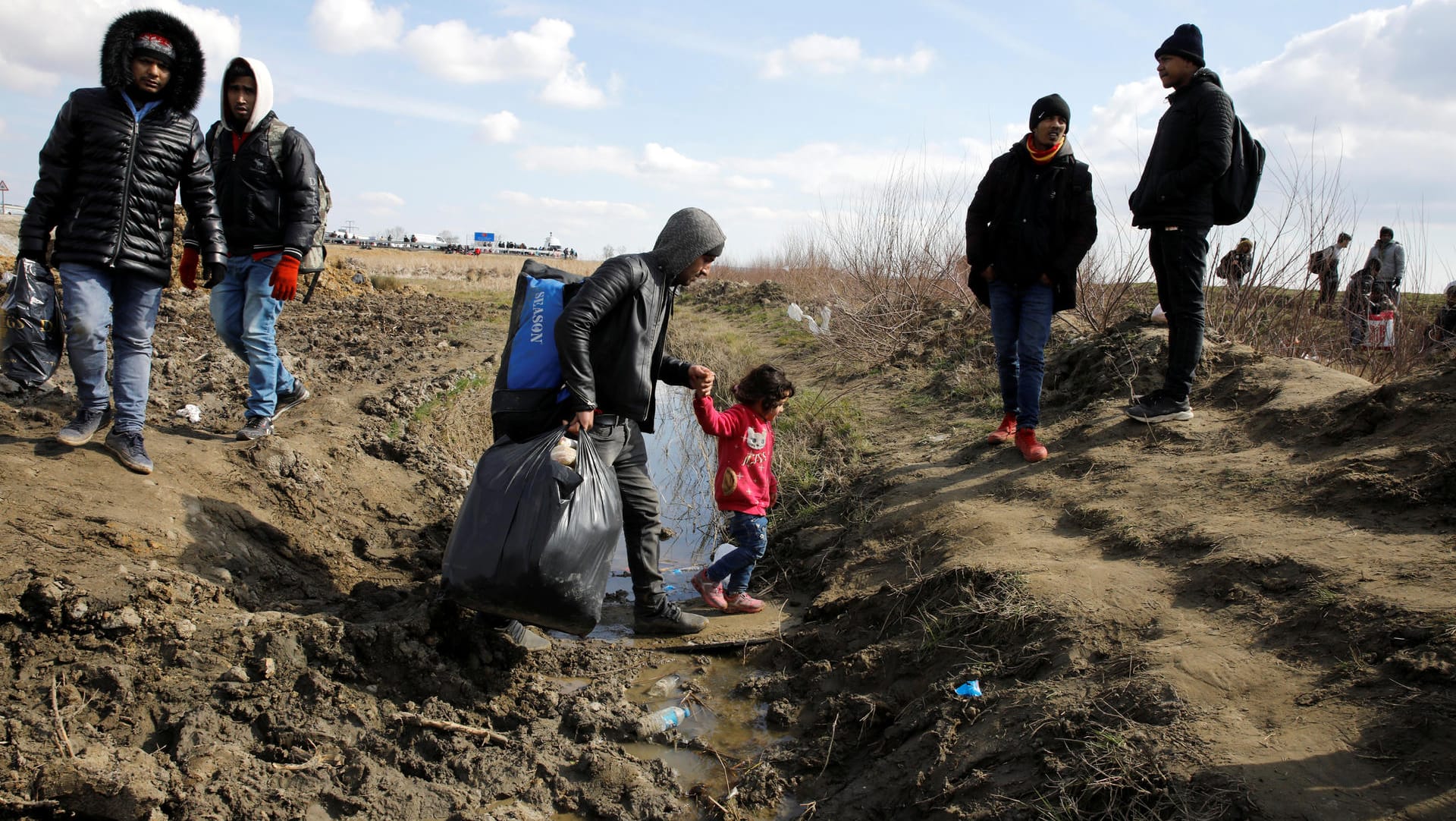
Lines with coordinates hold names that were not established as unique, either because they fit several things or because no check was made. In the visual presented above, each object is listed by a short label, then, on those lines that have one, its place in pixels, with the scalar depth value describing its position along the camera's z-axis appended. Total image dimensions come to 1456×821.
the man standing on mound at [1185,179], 4.25
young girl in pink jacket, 4.14
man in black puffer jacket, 3.69
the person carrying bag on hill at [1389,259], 9.19
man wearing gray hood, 3.21
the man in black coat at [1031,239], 4.56
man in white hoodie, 4.46
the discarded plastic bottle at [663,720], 3.23
